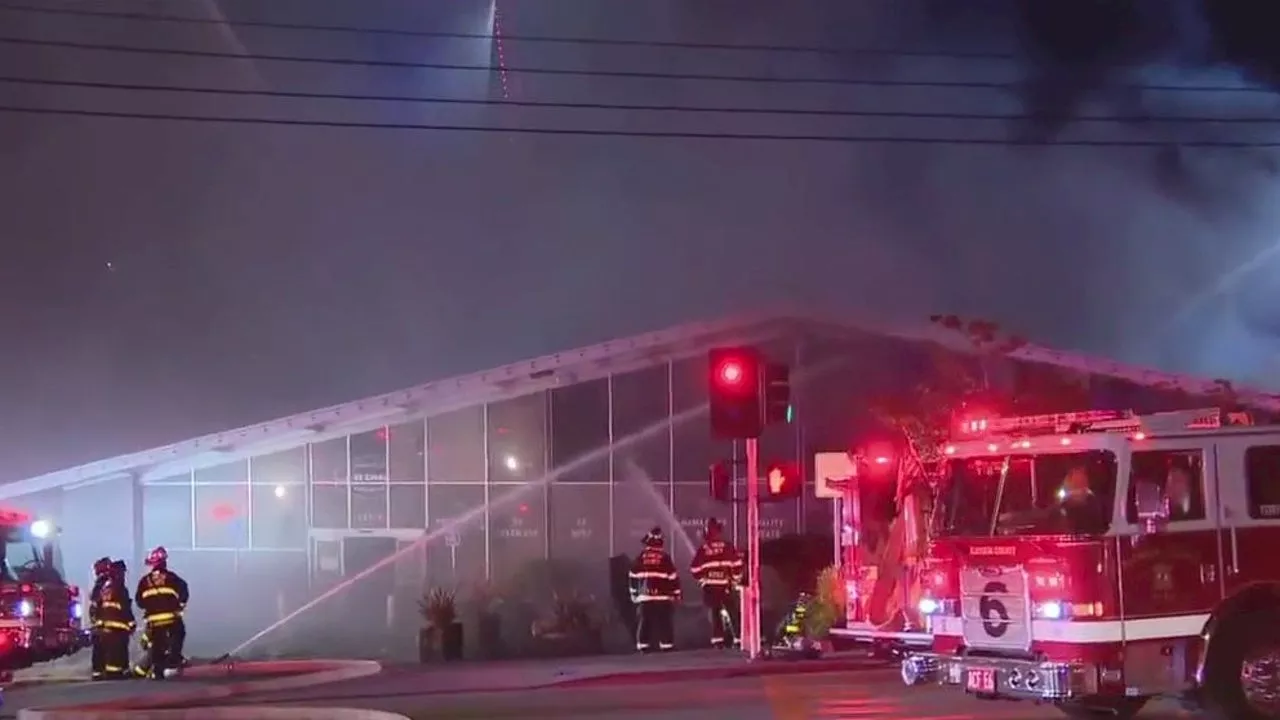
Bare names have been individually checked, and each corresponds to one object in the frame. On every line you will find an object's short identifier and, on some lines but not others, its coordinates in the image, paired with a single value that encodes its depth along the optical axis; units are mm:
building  25609
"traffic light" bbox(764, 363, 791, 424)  17688
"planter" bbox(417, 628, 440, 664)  22406
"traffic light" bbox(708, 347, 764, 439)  17469
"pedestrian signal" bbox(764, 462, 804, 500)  17750
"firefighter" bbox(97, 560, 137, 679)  19266
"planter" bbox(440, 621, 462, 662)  22234
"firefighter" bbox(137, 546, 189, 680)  19219
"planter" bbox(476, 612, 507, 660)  23469
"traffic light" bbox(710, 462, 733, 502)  18047
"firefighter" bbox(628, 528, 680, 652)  21188
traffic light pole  17844
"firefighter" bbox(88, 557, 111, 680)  19391
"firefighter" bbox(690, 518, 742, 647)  21203
